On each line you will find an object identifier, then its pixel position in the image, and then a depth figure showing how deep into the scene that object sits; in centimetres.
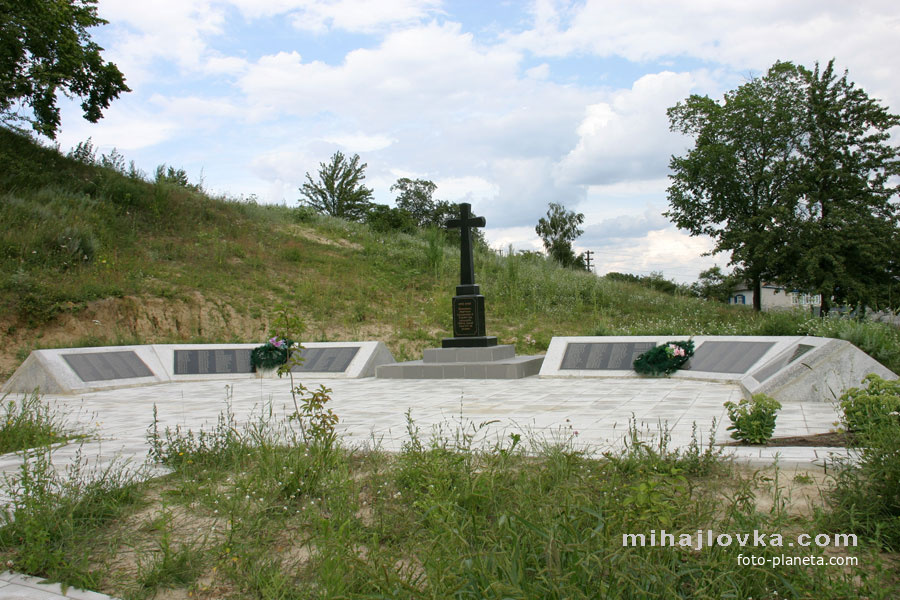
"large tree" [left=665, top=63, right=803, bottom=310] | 2484
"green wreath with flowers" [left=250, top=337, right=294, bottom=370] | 1227
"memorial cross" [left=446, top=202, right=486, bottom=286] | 1339
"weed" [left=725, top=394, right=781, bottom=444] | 443
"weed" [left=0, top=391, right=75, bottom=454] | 516
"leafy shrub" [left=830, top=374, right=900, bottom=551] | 276
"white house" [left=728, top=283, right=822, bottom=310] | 5130
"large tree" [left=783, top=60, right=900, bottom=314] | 2272
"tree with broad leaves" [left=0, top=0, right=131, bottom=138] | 1664
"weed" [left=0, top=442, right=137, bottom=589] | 283
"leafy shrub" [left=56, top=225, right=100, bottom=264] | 1592
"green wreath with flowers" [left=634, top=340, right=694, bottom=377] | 1028
